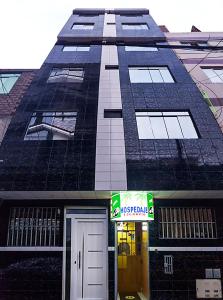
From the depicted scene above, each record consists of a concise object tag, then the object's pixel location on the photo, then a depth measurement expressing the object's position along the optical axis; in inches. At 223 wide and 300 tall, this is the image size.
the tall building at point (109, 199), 366.3
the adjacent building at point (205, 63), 517.7
